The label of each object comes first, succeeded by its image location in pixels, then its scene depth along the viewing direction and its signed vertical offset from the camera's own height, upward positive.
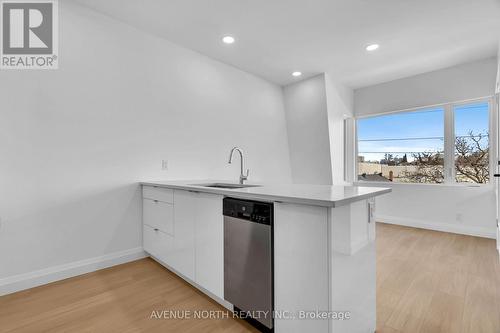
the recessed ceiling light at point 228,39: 2.88 +1.60
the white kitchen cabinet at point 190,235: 1.63 -0.57
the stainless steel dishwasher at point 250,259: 1.29 -0.56
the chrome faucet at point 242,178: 2.27 -0.12
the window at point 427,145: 3.53 +0.33
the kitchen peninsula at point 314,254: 1.05 -0.46
